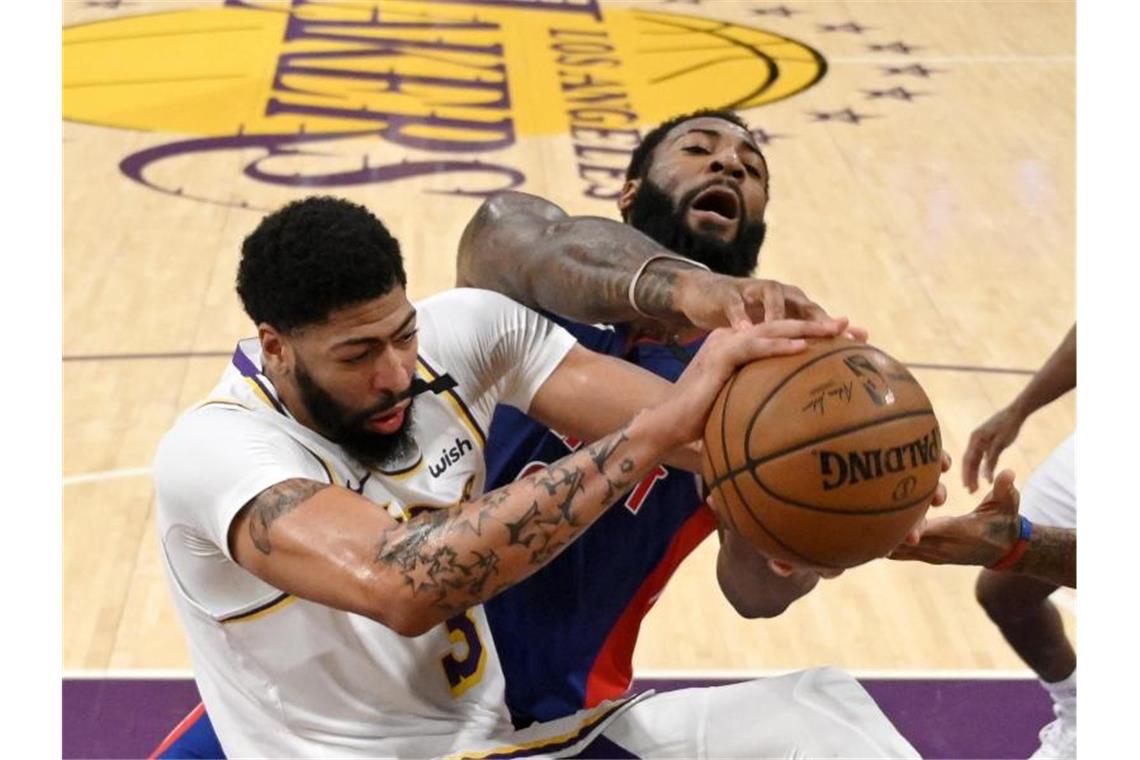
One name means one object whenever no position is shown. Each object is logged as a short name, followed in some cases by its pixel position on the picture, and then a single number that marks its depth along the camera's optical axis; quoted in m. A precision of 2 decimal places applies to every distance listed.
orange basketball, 5.59
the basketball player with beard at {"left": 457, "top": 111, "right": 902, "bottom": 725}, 7.14
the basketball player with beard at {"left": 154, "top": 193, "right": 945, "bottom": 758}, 5.64
